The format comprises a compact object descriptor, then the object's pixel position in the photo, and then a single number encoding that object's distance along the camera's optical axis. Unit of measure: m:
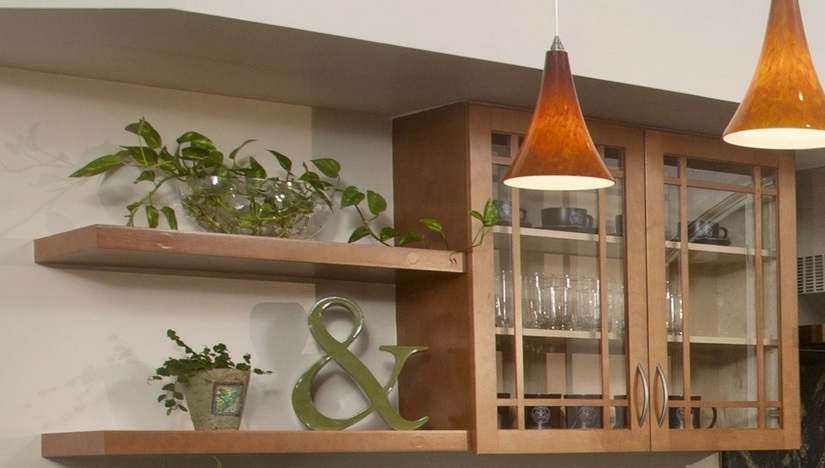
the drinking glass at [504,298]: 3.09
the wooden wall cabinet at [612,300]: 3.07
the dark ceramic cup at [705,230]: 3.48
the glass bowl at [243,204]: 2.78
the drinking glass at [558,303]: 3.19
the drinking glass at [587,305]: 3.24
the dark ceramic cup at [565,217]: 3.21
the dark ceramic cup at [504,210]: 3.10
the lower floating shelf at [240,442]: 2.55
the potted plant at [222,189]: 2.79
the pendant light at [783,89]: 1.82
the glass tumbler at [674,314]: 3.40
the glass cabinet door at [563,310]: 3.11
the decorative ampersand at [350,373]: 2.99
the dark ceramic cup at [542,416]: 3.11
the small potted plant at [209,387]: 2.74
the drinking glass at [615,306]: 3.29
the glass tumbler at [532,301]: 3.15
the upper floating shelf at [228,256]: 2.61
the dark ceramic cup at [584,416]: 3.18
